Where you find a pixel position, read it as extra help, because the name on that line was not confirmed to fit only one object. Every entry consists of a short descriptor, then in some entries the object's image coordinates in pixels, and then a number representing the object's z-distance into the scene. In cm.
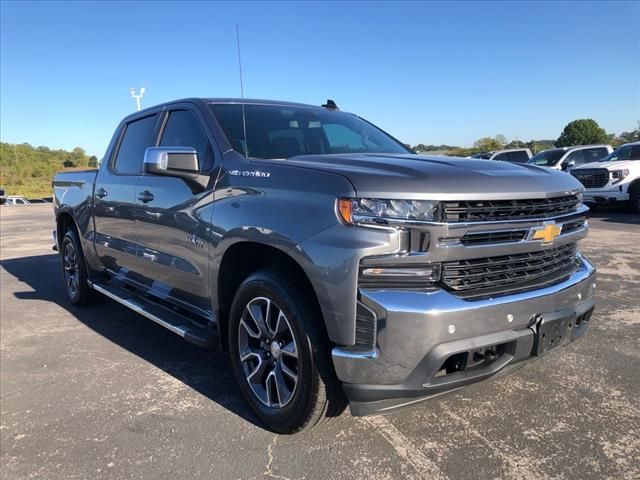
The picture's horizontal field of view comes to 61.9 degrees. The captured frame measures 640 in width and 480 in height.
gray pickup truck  241
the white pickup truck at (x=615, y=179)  1389
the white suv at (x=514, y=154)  2283
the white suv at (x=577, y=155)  1850
